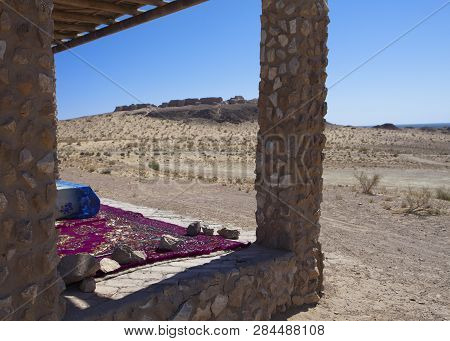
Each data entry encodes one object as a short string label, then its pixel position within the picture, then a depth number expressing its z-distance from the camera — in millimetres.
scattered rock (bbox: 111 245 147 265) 3930
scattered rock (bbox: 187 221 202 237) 5410
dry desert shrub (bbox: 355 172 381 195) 12141
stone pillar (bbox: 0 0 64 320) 2240
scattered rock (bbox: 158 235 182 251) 4457
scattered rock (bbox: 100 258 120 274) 3635
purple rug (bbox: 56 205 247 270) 4363
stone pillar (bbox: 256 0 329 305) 4336
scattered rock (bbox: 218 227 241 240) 5230
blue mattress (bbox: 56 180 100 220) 5762
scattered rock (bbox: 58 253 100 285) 3229
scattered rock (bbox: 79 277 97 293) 3172
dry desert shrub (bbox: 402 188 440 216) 9391
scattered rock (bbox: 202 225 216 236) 5410
